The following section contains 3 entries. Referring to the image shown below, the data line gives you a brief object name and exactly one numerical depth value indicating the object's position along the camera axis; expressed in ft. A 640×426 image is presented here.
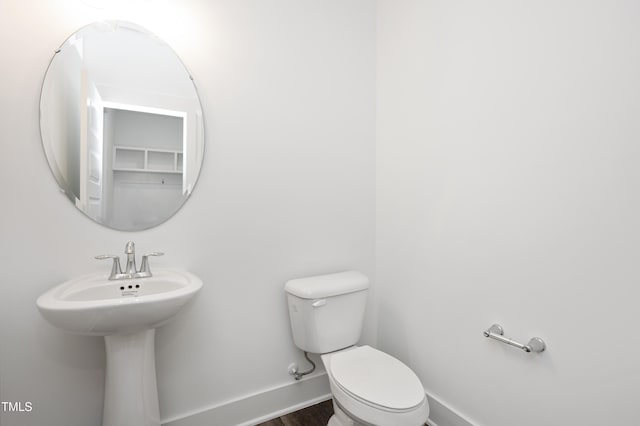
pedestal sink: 2.98
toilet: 3.49
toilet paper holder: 3.53
